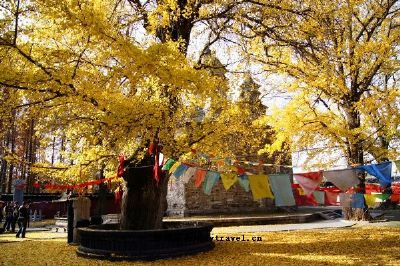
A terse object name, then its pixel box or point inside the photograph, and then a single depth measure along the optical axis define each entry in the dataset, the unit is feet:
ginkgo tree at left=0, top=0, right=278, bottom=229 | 28.02
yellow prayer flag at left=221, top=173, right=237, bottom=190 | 35.96
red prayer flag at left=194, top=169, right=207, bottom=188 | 38.43
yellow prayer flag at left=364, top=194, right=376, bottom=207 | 38.40
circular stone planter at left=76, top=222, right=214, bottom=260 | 33.17
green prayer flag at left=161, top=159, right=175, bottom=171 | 34.35
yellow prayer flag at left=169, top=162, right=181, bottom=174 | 35.22
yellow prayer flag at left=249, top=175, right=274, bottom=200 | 34.06
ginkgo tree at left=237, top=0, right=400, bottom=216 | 42.78
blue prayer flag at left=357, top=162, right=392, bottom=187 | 31.58
